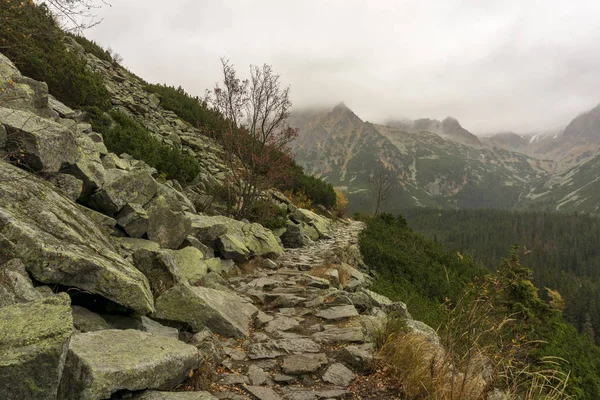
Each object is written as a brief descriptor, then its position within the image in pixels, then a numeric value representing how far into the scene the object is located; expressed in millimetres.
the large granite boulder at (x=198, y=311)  4711
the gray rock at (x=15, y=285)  2910
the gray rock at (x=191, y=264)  6508
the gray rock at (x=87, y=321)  3393
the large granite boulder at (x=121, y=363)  2387
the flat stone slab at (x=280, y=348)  4584
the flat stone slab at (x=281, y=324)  5570
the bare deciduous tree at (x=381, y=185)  42625
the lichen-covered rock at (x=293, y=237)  14133
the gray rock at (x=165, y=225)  7475
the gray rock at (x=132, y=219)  6812
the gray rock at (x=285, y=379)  3946
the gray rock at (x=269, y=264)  9984
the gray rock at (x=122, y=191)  6605
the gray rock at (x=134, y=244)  6193
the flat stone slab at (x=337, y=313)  5957
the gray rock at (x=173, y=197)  9070
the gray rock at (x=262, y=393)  3523
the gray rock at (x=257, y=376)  3877
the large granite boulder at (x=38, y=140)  5332
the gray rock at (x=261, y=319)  5695
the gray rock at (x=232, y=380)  3754
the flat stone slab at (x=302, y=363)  4129
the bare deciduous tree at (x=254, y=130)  14016
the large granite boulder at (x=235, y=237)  9219
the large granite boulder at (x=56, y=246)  3510
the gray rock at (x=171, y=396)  2707
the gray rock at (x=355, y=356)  4309
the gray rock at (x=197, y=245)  8238
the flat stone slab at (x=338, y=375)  3973
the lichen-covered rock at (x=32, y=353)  2018
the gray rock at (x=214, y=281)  6594
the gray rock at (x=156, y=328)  4101
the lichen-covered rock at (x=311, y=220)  17312
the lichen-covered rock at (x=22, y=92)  6816
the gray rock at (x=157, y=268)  5336
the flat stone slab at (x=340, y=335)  5013
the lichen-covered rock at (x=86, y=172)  6242
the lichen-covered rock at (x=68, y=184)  5672
